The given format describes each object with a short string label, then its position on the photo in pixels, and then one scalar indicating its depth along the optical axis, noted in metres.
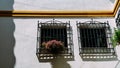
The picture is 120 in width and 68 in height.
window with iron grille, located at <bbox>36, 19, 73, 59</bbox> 5.86
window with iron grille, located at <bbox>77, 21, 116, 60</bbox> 5.90
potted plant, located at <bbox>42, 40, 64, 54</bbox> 5.68
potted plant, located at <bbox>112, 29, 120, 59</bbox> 5.26
